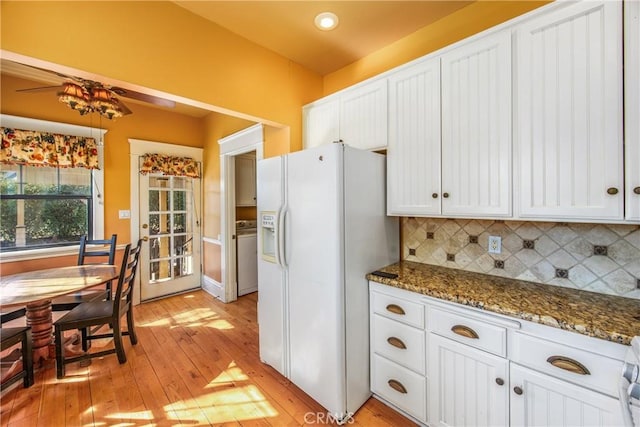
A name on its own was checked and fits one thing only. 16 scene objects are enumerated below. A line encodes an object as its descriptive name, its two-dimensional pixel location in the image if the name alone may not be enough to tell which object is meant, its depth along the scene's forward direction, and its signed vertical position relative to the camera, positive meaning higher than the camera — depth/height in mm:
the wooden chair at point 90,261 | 2607 -615
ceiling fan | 2148 +991
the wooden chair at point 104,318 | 2117 -882
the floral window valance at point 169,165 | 3731 +692
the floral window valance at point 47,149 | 2783 +718
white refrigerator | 1697 -349
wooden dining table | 1983 -590
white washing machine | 3984 -704
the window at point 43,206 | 2902 +81
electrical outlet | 1816 -235
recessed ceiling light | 1998 +1475
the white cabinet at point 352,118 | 2062 +810
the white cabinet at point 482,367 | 1096 -789
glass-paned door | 3822 -343
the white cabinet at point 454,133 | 1521 +496
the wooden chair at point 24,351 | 1925 -1042
